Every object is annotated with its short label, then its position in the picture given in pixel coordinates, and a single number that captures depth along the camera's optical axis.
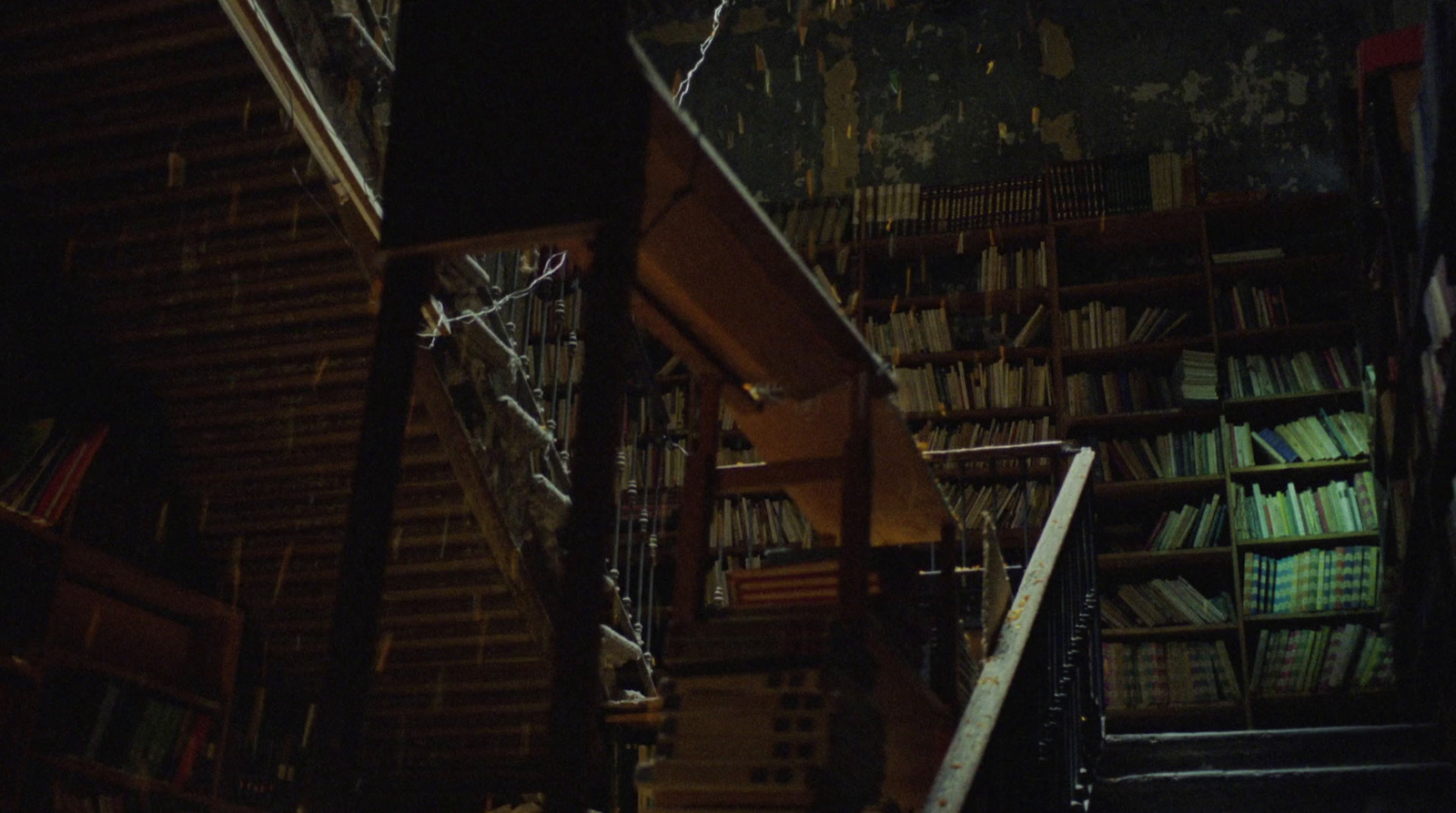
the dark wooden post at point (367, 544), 1.90
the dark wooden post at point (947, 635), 3.51
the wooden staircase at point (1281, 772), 3.50
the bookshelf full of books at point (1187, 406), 5.62
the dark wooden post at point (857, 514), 2.63
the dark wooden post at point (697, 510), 2.78
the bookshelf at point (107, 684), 3.92
